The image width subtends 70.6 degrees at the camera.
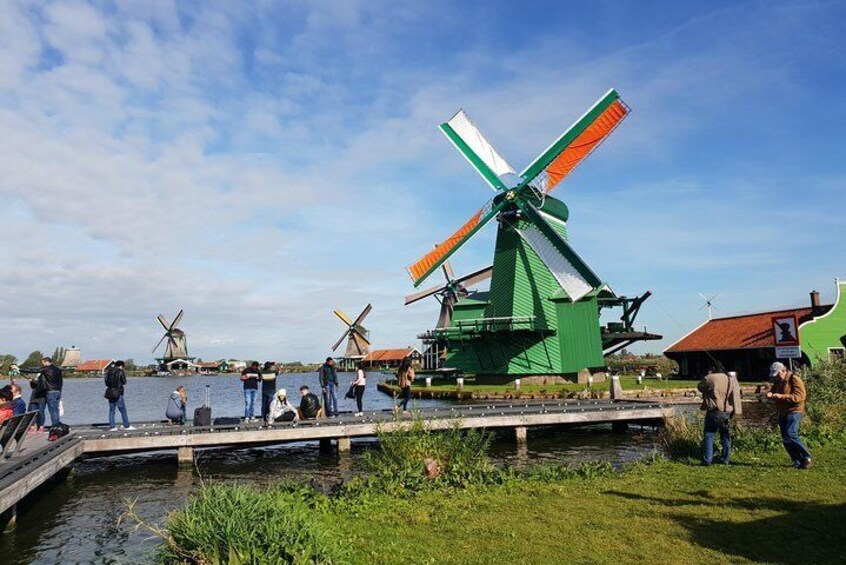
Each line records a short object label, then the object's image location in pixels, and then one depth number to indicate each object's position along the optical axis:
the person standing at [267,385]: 17.73
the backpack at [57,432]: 14.77
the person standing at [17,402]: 14.95
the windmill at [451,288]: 60.88
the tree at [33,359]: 151.06
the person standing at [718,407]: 11.33
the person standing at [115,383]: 16.42
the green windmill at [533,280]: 37.81
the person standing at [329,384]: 18.88
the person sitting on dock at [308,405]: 18.28
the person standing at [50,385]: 15.38
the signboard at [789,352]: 20.03
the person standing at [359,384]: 19.26
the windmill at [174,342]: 114.75
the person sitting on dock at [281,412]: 17.45
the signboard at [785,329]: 22.12
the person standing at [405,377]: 18.34
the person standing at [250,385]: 18.25
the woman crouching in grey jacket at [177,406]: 17.83
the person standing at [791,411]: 10.54
